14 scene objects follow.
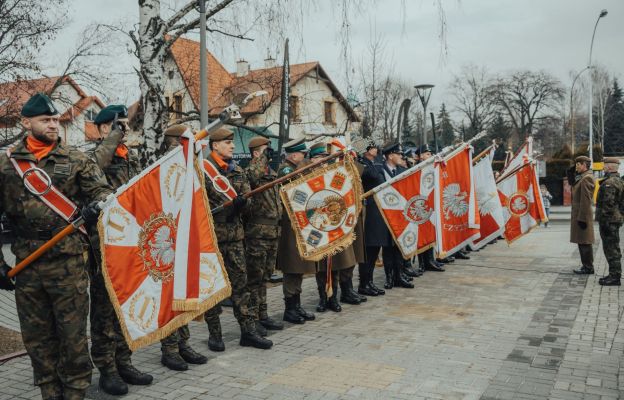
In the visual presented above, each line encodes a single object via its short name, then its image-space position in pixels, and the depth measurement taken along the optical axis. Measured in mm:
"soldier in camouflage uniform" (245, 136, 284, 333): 6348
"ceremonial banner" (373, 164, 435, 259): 8508
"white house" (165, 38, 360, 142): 12539
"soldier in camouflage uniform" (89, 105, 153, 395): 4652
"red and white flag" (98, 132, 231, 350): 4266
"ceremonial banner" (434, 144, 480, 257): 8594
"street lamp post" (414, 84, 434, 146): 18703
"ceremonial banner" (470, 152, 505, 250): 9633
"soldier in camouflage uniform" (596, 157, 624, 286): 9242
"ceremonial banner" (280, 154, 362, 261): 6781
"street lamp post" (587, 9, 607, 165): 30386
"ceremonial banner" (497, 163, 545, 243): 11219
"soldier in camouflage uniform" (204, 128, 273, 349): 5801
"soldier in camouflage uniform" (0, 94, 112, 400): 3959
